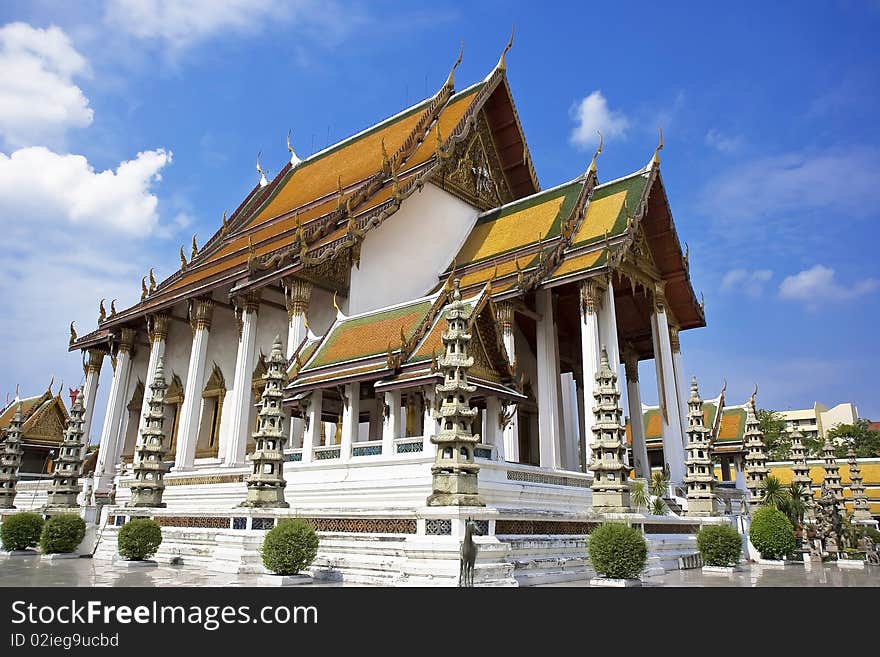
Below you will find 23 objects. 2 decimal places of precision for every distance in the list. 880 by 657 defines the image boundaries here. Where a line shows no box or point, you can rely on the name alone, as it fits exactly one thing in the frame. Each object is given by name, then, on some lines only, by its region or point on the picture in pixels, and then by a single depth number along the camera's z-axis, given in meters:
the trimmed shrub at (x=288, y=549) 7.35
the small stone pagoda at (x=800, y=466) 15.80
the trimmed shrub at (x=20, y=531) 12.09
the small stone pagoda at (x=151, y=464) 11.70
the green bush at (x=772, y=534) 11.66
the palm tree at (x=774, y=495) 14.38
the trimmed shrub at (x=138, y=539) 9.74
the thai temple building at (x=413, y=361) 8.35
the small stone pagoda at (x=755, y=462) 14.70
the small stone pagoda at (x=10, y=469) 16.42
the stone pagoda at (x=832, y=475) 15.49
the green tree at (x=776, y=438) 39.62
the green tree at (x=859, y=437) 42.41
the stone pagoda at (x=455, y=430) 7.25
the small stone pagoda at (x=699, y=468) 13.10
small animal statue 6.34
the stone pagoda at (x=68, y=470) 13.97
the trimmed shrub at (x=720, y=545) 10.08
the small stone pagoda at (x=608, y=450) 10.33
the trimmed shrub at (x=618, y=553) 7.29
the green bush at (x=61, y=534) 10.86
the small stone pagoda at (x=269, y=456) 9.35
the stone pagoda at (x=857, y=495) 18.68
